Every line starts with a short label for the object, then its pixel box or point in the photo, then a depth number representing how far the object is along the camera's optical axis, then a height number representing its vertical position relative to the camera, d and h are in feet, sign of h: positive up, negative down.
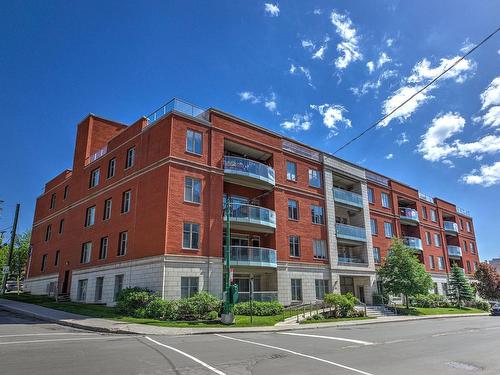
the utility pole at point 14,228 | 134.29 +24.15
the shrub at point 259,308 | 78.02 -3.01
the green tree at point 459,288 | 152.15 +1.24
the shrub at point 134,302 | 71.15 -1.33
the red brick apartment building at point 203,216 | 81.05 +19.77
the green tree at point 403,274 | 112.06 +5.09
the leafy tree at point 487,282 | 181.06 +4.00
